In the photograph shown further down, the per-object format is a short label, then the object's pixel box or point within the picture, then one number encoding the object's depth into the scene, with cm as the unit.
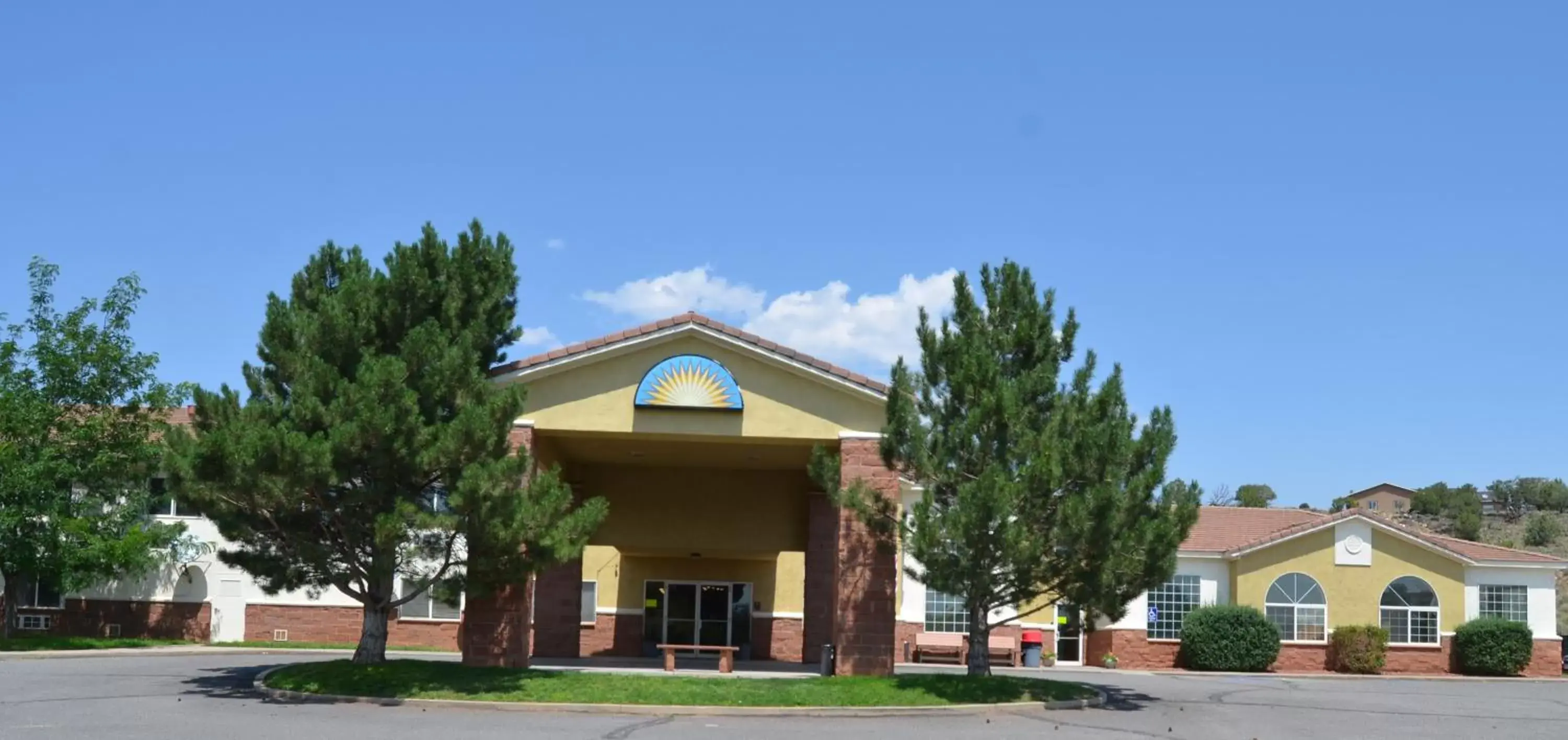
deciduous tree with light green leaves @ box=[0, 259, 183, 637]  3120
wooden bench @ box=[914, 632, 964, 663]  3522
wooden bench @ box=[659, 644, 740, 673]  2461
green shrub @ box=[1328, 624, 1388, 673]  3550
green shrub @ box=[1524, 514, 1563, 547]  7225
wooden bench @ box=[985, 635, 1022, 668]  3544
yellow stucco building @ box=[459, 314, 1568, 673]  2300
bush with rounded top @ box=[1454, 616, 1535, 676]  3591
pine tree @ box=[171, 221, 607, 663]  1948
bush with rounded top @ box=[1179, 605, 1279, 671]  3512
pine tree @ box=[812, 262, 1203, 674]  2019
